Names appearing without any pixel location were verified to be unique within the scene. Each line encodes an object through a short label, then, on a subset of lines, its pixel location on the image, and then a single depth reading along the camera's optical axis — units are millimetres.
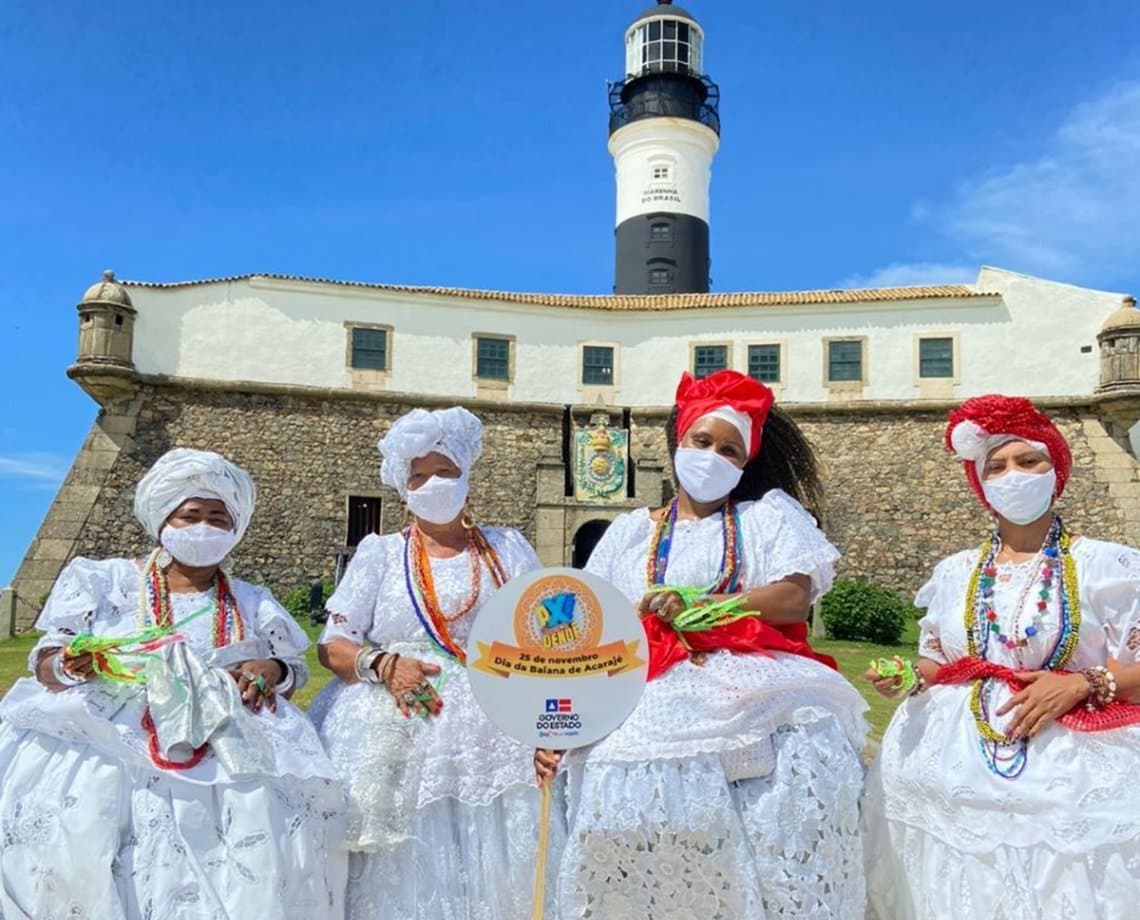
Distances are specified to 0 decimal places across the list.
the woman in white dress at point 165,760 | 2967
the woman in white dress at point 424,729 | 3367
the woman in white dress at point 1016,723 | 2924
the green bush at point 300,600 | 20984
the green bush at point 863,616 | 17812
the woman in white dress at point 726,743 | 3002
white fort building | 23062
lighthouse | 30625
